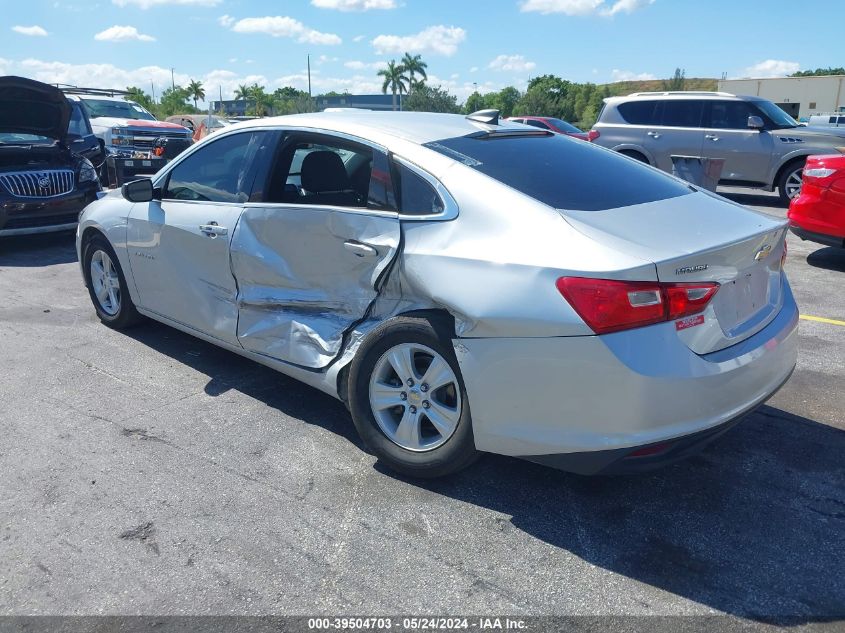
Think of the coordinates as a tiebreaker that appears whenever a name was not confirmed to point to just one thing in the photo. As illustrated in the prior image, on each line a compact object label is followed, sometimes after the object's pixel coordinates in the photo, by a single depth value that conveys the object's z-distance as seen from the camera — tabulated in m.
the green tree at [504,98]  94.71
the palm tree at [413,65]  81.94
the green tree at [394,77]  81.69
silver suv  12.00
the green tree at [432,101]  63.31
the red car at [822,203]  7.05
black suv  8.50
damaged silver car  2.71
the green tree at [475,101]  92.11
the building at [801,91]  58.31
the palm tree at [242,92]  103.57
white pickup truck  14.34
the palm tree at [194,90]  104.59
